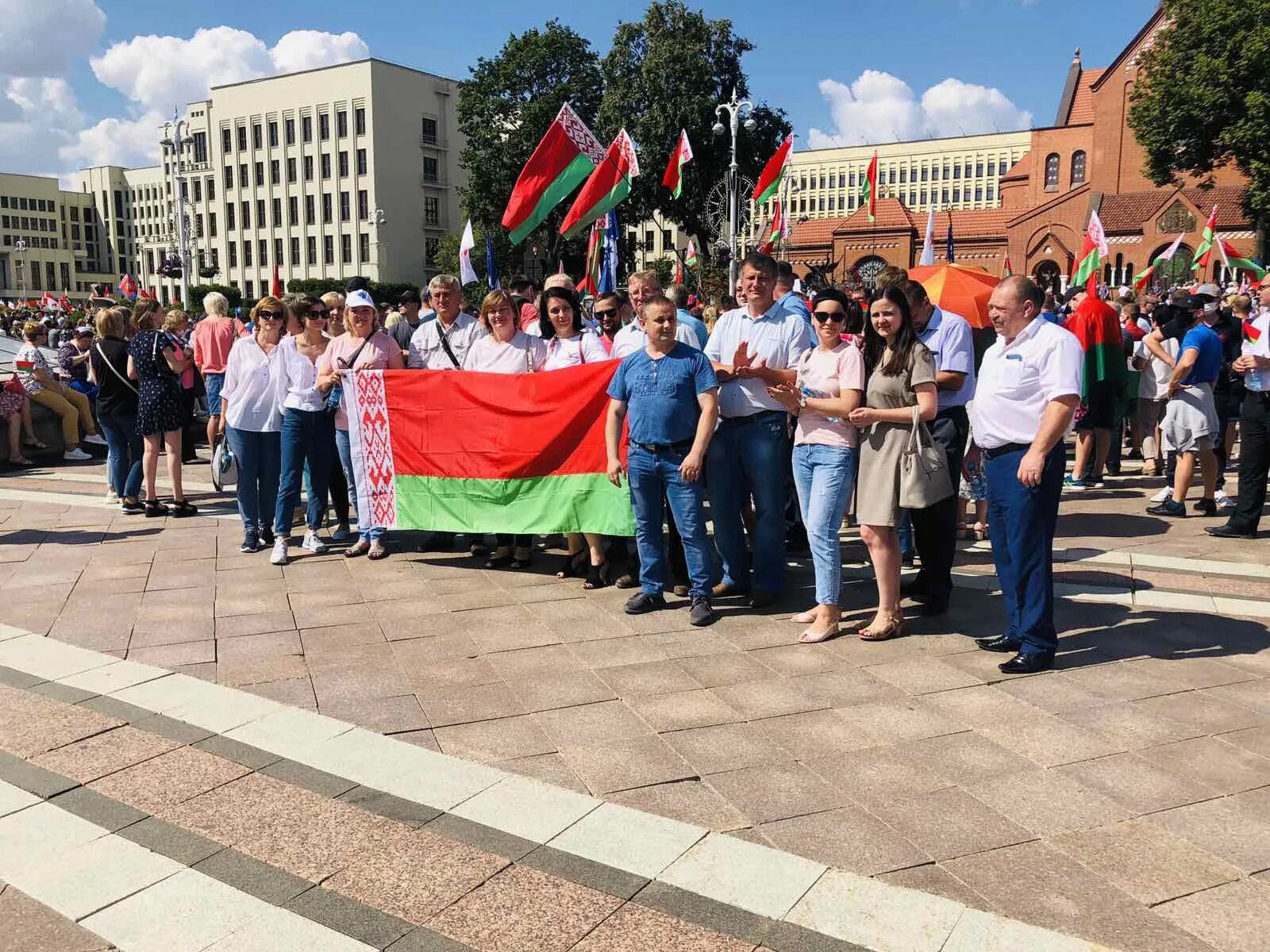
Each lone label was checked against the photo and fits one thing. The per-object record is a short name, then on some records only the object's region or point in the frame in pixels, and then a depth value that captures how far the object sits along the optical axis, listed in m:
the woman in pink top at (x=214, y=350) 11.01
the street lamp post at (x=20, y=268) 117.81
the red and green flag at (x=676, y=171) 17.17
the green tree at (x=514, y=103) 54.75
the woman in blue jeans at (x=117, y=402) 9.42
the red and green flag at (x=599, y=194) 9.67
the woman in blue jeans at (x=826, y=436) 5.40
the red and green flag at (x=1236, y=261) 16.36
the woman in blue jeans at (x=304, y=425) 7.74
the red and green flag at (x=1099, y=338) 10.27
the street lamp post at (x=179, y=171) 41.16
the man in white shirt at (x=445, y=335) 7.58
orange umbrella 8.57
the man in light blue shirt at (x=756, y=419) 5.98
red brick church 57.44
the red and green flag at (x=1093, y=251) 14.70
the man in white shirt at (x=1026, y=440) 4.80
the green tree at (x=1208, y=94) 35.22
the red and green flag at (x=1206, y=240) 19.13
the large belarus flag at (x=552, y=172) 9.48
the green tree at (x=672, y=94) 47.59
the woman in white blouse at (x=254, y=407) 7.82
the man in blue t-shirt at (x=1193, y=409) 8.91
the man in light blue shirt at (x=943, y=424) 6.11
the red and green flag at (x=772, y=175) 19.03
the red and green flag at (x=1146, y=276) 20.38
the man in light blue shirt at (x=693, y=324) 6.86
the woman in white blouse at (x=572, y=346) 6.90
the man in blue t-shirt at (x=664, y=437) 5.87
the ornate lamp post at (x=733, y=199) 26.12
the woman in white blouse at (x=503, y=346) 7.16
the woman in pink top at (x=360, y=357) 7.63
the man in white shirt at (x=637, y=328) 6.80
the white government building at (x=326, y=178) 75.44
